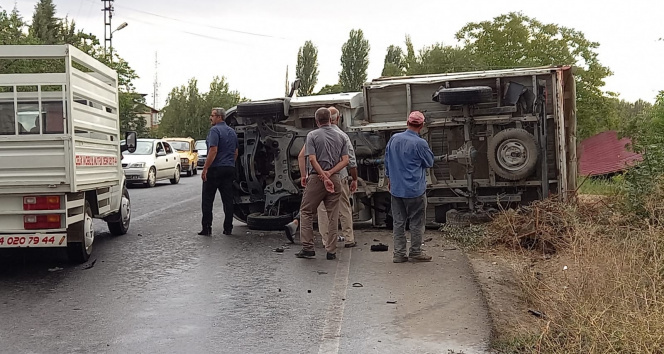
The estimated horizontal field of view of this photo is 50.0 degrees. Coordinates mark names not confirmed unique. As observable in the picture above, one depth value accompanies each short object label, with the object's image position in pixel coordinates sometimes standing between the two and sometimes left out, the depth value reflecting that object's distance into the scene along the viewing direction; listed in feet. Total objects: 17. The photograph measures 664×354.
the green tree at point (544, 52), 145.28
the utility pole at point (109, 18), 151.43
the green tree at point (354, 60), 246.68
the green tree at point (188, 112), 234.99
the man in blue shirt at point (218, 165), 34.04
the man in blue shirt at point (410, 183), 26.68
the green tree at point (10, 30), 99.26
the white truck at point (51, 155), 23.52
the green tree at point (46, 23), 146.67
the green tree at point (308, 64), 243.19
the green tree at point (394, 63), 199.97
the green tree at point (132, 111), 140.04
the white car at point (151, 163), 72.54
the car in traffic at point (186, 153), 103.09
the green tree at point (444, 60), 141.40
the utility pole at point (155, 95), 335.14
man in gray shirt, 27.94
